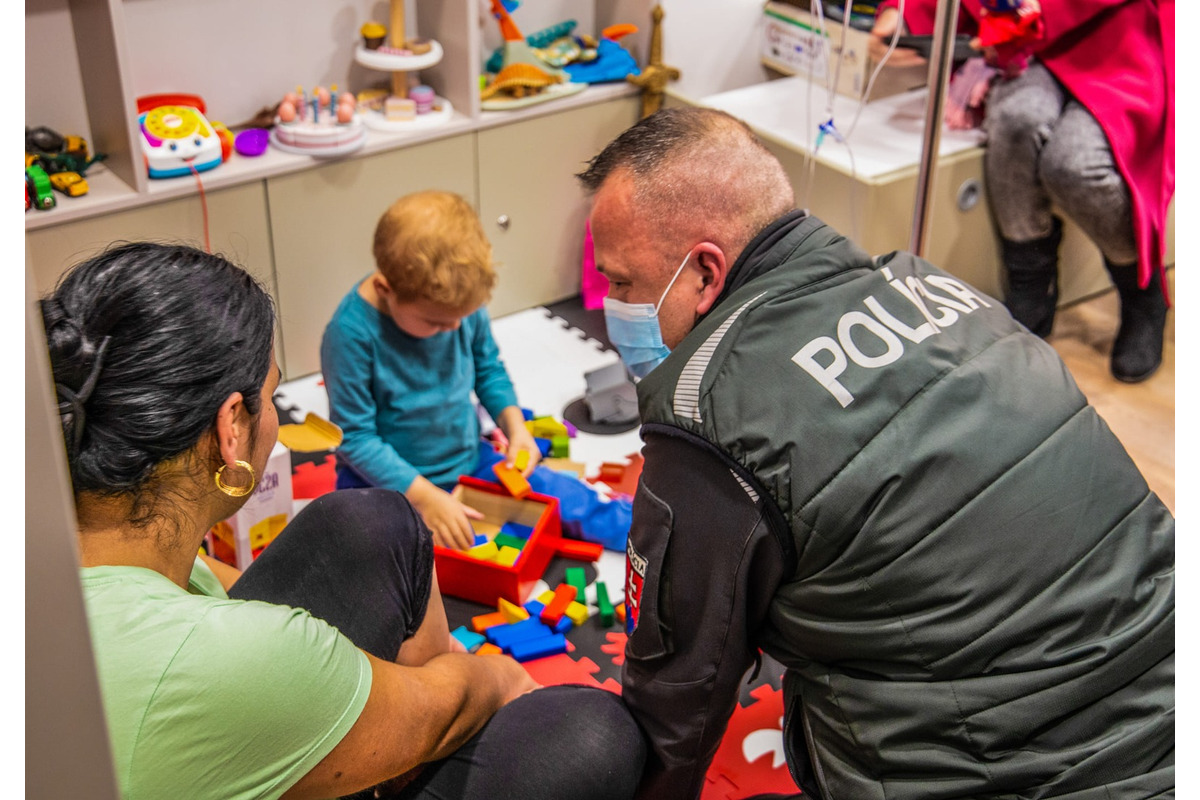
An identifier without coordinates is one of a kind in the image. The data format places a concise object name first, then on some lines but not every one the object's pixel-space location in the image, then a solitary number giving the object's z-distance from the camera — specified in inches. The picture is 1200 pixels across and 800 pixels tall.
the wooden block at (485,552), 75.6
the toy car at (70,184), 85.0
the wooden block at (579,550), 80.3
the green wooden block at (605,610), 75.0
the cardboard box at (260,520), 74.2
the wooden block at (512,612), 73.8
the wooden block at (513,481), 78.1
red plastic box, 73.6
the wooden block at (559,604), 73.9
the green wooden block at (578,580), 77.0
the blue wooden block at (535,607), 75.3
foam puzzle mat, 65.3
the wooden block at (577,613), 74.6
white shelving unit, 85.9
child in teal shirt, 72.2
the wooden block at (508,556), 74.5
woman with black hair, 37.6
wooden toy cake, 94.0
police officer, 44.2
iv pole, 76.5
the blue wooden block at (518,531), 80.4
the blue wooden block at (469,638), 71.7
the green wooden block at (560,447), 88.4
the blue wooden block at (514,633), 72.1
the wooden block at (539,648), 71.2
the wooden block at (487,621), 73.3
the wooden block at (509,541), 78.6
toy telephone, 88.0
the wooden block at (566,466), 87.6
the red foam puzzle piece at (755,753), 63.8
